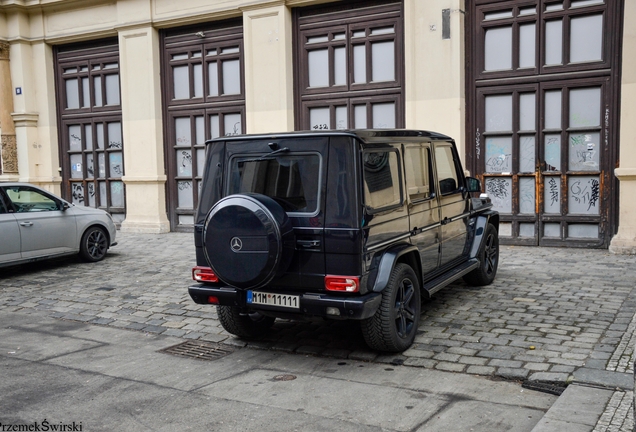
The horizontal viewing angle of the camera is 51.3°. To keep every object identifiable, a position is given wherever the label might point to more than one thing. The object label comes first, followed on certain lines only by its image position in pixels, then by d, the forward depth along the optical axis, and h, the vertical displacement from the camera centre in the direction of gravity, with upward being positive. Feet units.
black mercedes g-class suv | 17.72 -1.95
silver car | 32.19 -3.10
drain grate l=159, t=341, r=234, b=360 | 19.90 -5.73
